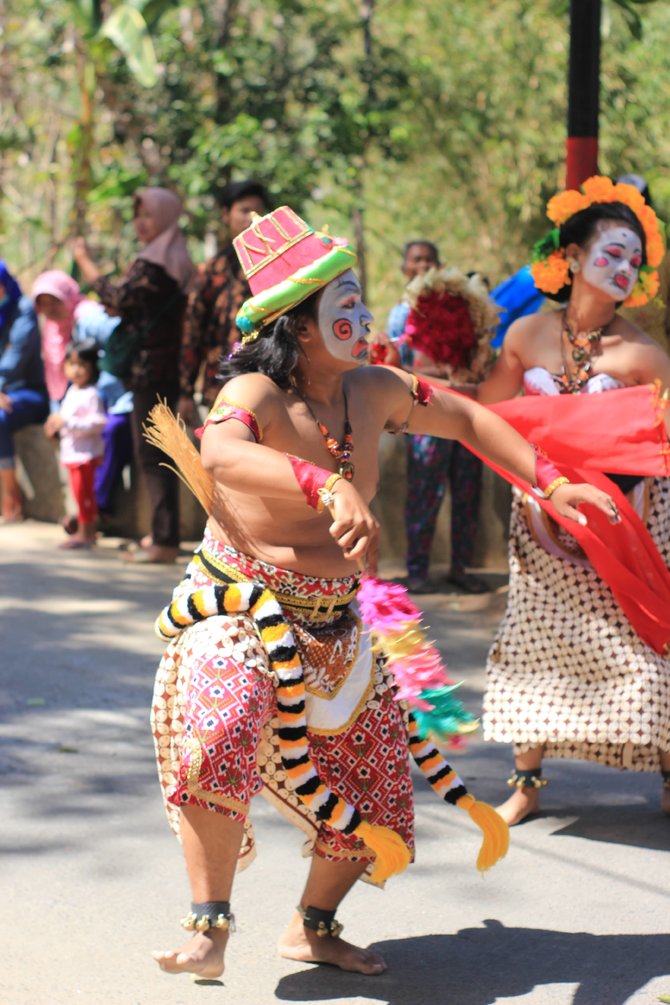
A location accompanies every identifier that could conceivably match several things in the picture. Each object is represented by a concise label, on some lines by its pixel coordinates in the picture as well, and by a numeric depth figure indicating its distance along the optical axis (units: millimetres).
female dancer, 8549
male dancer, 5854
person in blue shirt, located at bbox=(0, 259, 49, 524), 17839
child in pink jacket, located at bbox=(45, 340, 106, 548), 16497
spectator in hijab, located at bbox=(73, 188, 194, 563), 15267
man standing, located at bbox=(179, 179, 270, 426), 14148
